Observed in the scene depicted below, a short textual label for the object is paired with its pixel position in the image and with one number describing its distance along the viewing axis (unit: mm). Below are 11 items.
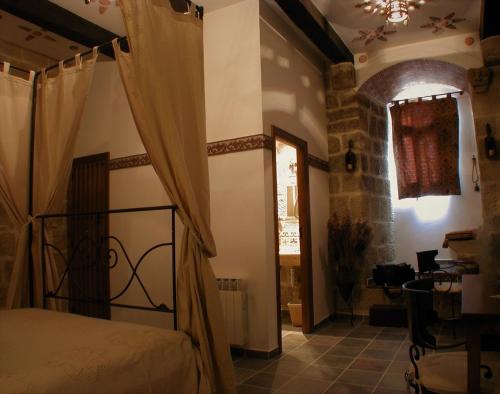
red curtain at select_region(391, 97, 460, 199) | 5812
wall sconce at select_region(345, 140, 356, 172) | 5086
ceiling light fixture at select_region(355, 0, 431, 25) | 3518
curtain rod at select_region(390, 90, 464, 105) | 5922
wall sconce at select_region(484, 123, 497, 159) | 4641
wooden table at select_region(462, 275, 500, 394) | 1527
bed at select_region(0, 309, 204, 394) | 1511
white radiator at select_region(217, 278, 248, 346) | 3539
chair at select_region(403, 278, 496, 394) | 1657
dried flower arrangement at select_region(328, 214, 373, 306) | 4746
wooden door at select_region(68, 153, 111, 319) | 4625
